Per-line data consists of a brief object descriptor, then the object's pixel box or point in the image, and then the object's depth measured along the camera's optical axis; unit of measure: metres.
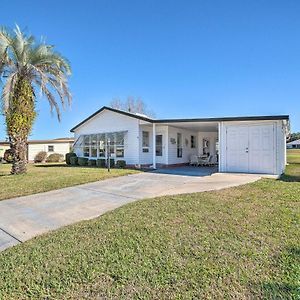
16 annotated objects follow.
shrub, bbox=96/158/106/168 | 18.81
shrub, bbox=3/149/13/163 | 27.39
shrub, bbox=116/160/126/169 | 17.48
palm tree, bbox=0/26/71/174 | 12.39
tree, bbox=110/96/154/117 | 44.39
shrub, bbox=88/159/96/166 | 19.83
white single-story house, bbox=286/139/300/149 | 78.34
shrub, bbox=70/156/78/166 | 21.31
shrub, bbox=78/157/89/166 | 20.42
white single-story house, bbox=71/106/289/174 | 12.28
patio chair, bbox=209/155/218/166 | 19.66
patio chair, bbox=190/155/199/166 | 19.73
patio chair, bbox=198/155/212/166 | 19.31
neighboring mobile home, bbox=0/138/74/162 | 30.40
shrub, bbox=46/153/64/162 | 30.09
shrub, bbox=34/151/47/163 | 30.16
